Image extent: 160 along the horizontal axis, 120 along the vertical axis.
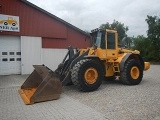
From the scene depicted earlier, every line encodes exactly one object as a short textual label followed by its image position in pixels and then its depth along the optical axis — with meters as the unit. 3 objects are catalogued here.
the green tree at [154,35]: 19.29
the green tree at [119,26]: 34.90
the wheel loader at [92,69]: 4.76
